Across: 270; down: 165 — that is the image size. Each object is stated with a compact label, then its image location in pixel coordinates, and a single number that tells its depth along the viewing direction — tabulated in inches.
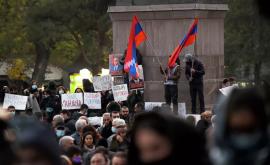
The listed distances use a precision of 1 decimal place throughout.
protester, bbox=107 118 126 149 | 654.0
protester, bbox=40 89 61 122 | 1075.3
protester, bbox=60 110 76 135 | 799.7
